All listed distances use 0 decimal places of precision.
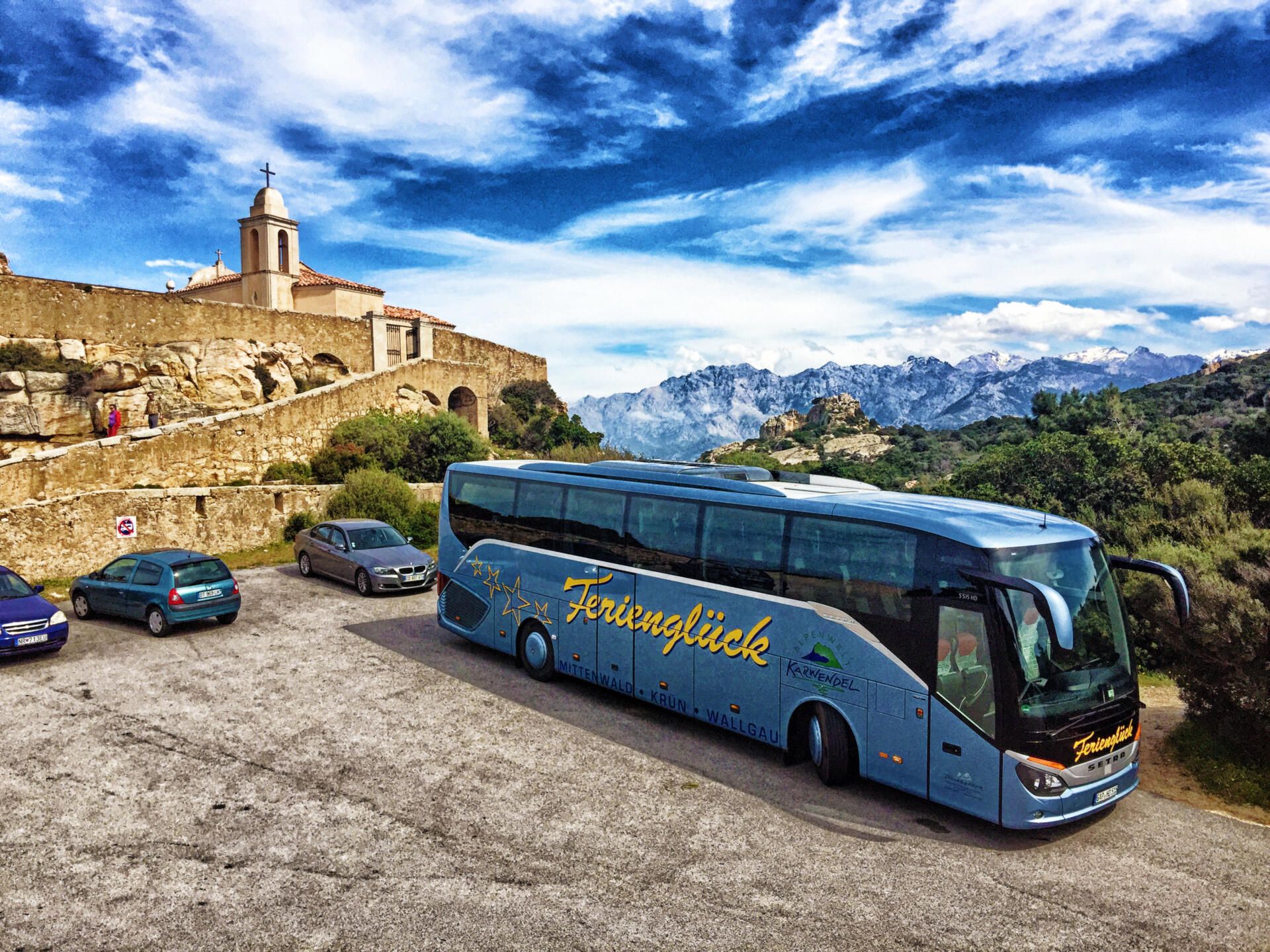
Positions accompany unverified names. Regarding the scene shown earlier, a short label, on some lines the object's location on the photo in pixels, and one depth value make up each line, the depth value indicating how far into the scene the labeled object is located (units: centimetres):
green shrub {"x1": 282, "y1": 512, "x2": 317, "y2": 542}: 2300
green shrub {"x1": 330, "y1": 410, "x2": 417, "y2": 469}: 2756
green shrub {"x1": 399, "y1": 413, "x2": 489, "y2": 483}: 2833
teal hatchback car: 1337
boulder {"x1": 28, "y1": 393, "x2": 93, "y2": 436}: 2453
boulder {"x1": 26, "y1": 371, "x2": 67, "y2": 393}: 2458
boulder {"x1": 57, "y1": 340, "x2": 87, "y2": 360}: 2620
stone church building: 3516
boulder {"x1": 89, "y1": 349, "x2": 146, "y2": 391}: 2642
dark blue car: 1151
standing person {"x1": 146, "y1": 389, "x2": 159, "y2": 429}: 2542
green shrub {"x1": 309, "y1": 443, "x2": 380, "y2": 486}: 2645
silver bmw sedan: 1673
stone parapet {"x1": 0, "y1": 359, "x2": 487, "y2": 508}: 2088
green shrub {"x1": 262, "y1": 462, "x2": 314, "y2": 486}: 2616
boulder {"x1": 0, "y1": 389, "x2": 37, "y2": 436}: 2384
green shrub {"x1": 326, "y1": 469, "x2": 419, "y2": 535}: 2306
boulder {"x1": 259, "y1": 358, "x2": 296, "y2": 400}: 2995
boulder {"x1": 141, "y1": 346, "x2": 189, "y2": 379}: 2772
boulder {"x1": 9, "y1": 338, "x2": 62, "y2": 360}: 2581
